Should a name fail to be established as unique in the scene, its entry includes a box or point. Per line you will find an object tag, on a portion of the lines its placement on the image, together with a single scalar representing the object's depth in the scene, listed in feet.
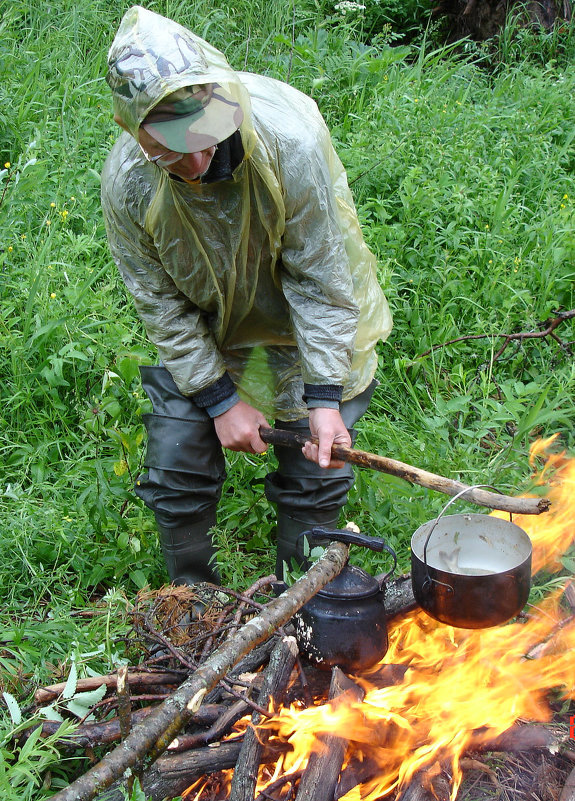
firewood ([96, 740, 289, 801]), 7.77
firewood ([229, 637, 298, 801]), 7.57
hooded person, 7.61
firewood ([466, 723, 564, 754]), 8.25
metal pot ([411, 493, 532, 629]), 7.84
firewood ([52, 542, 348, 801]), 5.84
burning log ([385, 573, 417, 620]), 9.87
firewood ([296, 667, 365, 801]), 7.49
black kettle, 8.74
